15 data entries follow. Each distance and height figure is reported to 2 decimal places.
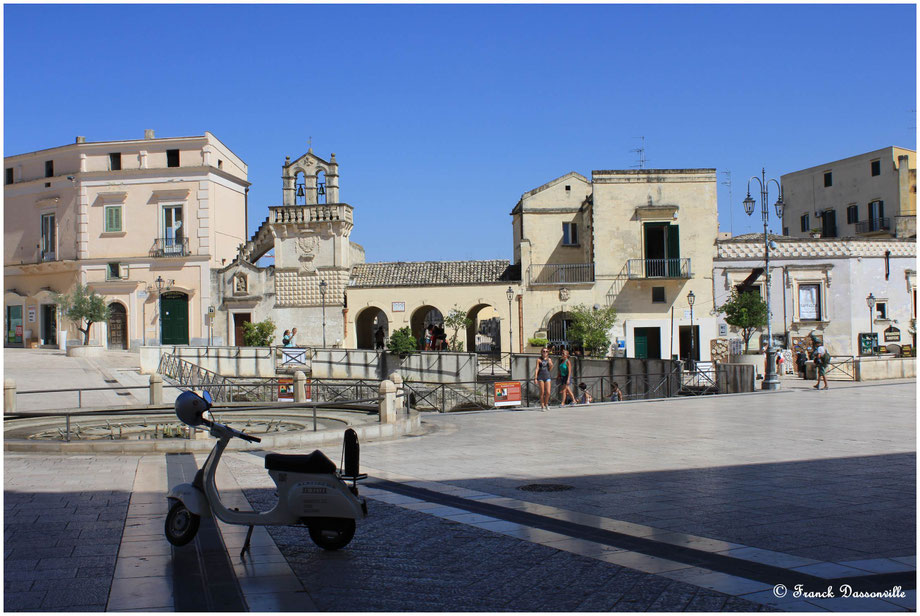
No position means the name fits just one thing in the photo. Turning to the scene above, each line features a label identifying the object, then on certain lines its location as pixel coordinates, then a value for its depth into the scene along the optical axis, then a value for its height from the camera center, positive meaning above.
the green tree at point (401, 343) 31.96 -0.44
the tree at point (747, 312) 33.69 +0.49
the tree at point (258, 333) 37.52 +0.04
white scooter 6.67 -1.29
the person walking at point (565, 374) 22.84 -1.24
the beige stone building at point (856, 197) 45.56 +7.19
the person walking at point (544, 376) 20.81 -1.17
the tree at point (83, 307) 36.03 +1.30
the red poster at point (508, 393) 21.62 -1.63
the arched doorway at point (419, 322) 42.23 +0.43
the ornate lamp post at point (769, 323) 24.94 +0.00
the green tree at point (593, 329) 36.91 -0.07
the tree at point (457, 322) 38.81 +0.37
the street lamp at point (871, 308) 37.97 +0.59
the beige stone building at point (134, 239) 39.91 +4.61
